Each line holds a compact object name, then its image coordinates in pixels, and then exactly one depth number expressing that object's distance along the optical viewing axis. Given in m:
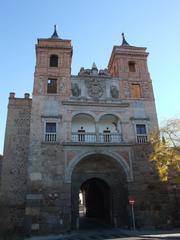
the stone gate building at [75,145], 16.97
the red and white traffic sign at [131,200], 15.84
